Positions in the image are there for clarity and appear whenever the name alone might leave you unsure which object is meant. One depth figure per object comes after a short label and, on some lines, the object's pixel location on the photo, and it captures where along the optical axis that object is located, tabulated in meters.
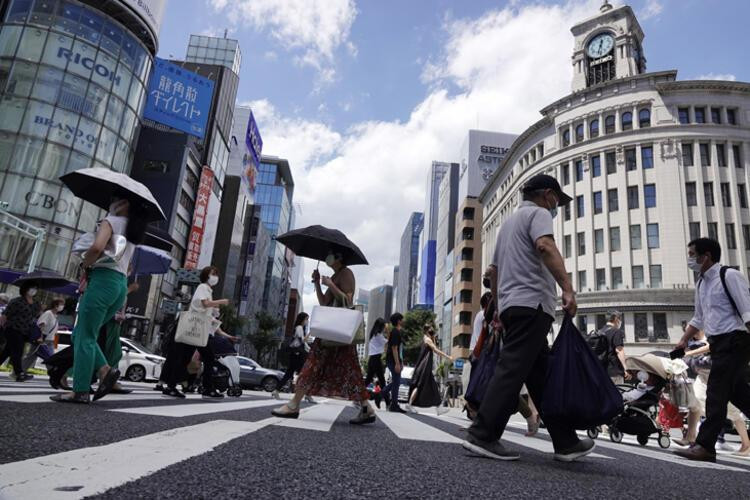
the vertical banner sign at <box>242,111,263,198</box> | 63.34
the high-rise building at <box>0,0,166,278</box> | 29.28
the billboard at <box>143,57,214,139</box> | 40.56
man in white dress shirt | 4.14
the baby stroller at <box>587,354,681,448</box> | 6.18
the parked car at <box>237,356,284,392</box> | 18.64
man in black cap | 2.90
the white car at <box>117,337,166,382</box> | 15.07
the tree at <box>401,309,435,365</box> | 60.91
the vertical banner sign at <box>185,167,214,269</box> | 43.41
